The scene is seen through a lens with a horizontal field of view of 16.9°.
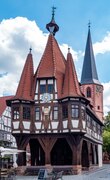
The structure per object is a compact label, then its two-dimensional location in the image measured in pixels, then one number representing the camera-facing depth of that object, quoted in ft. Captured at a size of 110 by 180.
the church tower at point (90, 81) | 273.85
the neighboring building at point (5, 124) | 179.63
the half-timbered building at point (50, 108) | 107.96
